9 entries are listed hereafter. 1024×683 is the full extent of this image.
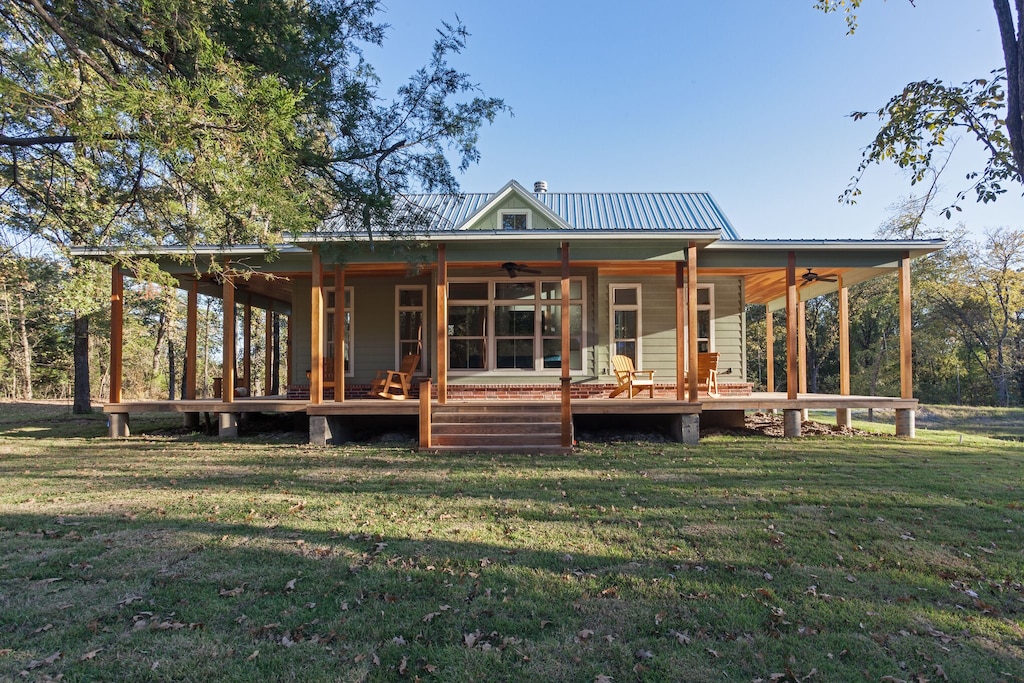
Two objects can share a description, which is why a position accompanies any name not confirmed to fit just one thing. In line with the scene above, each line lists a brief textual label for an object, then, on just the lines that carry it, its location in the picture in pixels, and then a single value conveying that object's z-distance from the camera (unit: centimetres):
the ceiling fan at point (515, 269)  1003
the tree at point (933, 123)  416
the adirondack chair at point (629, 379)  1019
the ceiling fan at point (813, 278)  1151
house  916
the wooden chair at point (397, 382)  1059
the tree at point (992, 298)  2480
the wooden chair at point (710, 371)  1093
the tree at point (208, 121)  398
